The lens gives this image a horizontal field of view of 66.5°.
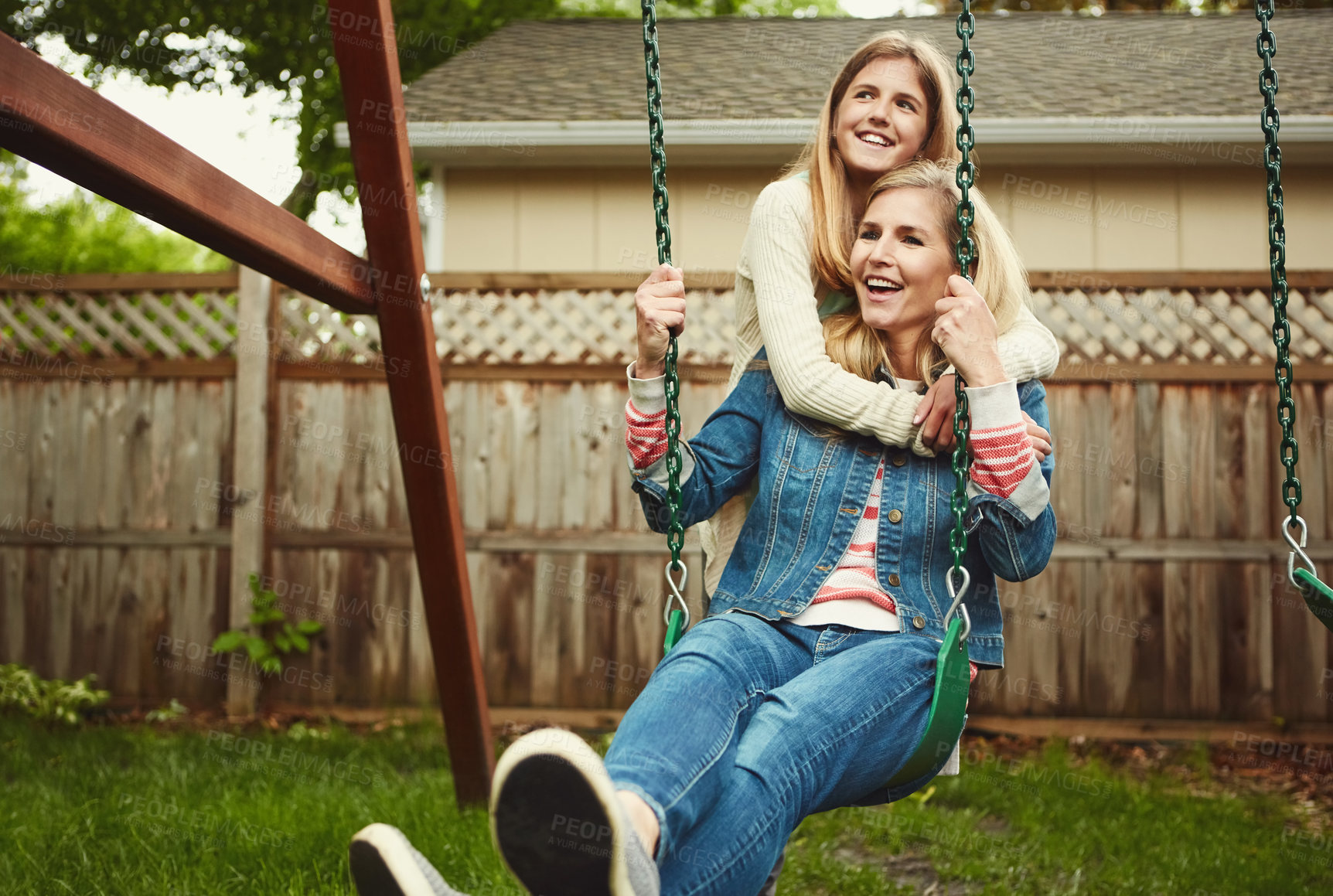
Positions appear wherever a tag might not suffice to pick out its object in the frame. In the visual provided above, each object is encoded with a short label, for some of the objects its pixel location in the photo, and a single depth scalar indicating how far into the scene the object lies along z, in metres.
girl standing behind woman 1.90
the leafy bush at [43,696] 4.49
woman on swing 1.32
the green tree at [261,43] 10.02
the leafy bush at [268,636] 4.58
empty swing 1.93
